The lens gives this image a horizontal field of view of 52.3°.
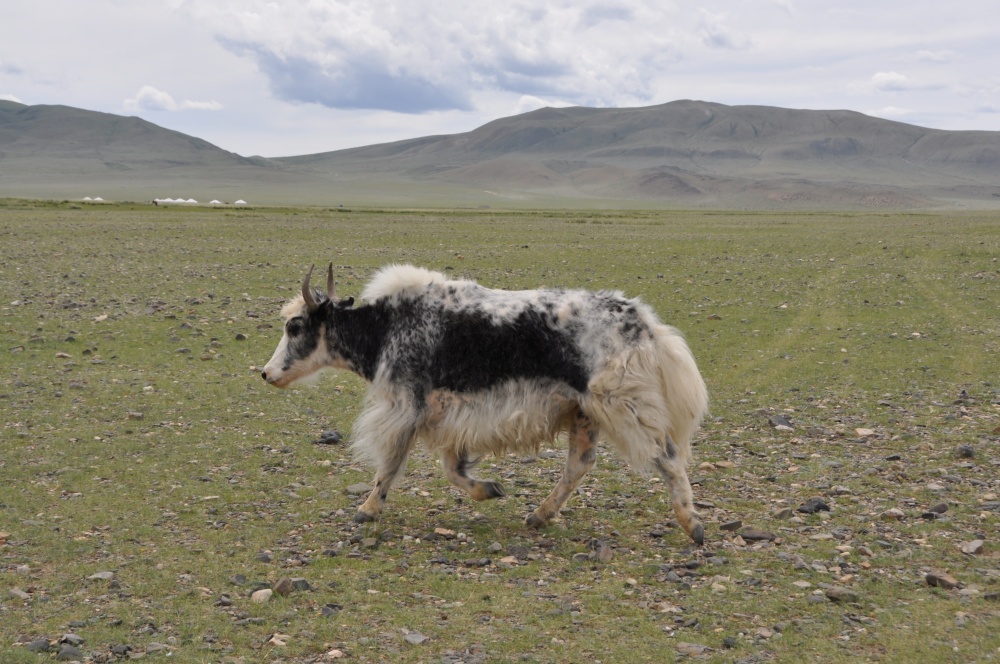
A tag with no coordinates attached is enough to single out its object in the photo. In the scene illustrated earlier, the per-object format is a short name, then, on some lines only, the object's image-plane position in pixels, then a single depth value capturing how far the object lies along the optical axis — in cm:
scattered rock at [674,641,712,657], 548
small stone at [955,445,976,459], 927
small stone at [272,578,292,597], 630
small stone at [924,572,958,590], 627
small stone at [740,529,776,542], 731
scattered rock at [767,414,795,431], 1070
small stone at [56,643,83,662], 531
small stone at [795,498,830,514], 789
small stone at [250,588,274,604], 620
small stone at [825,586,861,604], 613
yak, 755
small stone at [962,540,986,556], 684
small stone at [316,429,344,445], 1034
